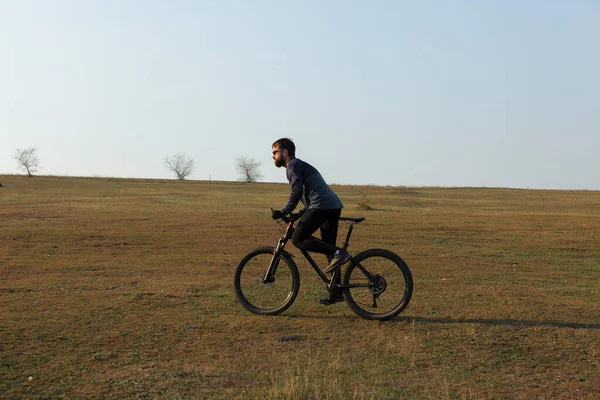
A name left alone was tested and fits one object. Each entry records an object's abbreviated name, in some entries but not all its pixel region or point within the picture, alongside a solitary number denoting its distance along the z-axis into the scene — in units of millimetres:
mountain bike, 7730
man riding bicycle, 7719
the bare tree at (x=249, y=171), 146625
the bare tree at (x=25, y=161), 117162
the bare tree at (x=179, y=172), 152125
